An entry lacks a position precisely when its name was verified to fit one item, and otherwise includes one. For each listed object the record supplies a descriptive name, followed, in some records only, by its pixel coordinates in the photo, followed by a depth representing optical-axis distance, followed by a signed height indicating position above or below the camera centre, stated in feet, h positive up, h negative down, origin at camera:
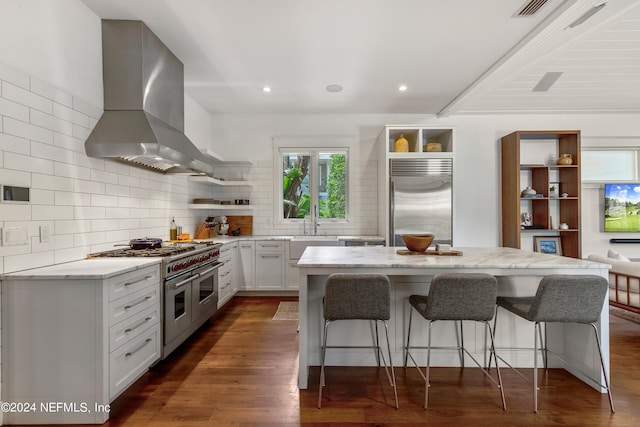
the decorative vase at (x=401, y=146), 15.26 +3.46
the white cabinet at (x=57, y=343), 5.92 -2.49
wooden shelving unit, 14.88 +1.44
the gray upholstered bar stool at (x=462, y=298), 6.46 -1.81
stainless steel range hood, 8.13 +3.38
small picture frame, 15.53 -1.58
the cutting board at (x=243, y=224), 17.03 -0.52
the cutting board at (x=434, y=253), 8.45 -1.11
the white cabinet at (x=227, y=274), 12.80 -2.62
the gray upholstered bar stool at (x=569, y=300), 6.38 -1.85
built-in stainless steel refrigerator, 14.73 +0.40
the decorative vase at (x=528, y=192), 15.14 +1.07
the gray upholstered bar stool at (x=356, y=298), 6.53 -1.82
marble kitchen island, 7.80 -3.14
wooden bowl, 8.64 -0.80
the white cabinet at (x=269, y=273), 15.24 -2.92
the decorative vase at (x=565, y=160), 14.90 +2.63
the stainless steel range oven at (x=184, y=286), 8.29 -2.23
